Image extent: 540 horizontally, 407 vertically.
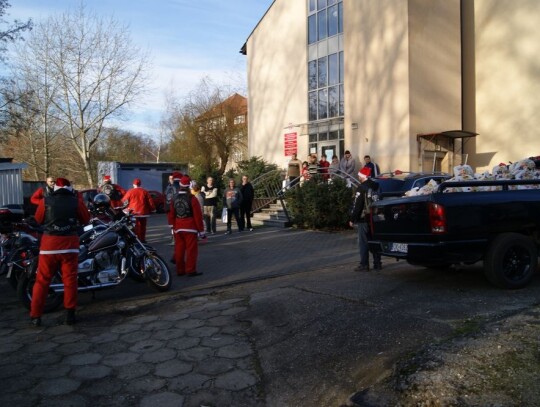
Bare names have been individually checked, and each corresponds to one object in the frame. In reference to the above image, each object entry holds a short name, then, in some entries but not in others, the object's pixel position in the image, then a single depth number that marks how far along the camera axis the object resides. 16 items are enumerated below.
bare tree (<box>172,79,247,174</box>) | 36.56
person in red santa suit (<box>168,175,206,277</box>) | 9.05
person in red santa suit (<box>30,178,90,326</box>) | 6.18
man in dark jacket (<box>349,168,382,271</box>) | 8.36
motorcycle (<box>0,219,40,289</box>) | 7.45
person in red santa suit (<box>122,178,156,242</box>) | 11.84
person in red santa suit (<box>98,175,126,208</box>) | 12.73
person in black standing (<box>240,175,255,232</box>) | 16.03
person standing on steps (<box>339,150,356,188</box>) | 18.31
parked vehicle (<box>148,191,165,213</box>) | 29.78
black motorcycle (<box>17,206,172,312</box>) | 6.76
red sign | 25.61
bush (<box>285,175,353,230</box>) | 14.61
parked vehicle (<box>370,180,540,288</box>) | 6.37
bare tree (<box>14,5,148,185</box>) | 29.47
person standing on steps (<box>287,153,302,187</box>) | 19.16
